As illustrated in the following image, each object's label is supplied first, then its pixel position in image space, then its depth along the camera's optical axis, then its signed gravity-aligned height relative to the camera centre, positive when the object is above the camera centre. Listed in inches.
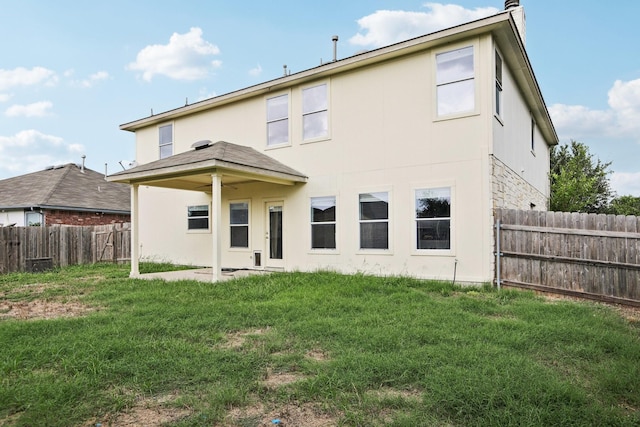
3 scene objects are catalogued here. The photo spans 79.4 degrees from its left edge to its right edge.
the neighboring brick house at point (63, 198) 682.2 +57.7
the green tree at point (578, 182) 652.1 +75.3
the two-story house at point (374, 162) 330.0 +61.7
